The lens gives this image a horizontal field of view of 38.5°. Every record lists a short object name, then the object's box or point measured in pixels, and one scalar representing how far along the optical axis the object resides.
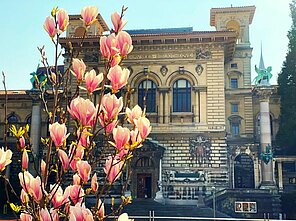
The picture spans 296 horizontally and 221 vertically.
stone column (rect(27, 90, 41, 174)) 32.35
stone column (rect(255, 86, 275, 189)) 29.69
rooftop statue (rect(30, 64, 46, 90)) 33.41
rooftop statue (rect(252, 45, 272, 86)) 32.47
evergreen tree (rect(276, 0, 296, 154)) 33.88
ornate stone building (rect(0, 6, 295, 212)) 29.50
